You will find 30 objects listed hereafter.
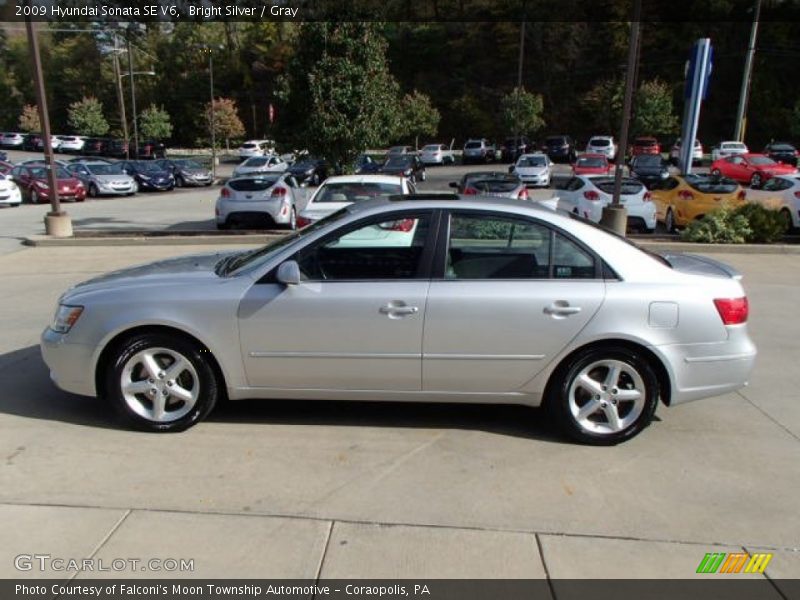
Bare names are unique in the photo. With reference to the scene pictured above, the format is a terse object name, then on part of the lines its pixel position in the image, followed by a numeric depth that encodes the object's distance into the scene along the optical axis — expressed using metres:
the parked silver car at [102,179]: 27.27
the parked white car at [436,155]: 48.84
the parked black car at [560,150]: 49.28
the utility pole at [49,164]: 13.15
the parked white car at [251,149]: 54.44
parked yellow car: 14.74
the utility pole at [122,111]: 49.44
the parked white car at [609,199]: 14.78
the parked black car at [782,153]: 40.03
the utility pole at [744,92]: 35.91
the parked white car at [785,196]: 14.90
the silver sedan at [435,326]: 4.09
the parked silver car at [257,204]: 15.10
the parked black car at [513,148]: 50.40
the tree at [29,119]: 67.12
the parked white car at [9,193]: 22.67
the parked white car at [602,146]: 44.97
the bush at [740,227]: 12.70
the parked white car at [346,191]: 10.55
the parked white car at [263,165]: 34.80
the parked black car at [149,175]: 30.89
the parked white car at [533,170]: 30.44
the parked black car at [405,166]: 30.40
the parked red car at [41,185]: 24.44
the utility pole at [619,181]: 12.76
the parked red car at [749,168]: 27.27
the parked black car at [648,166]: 32.19
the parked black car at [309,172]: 30.27
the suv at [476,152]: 50.88
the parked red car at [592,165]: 30.59
